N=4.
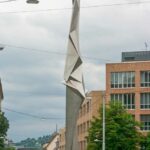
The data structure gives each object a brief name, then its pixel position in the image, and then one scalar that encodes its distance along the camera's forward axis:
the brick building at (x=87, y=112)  112.66
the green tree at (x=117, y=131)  71.19
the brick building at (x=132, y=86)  102.50
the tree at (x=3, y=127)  81.25
